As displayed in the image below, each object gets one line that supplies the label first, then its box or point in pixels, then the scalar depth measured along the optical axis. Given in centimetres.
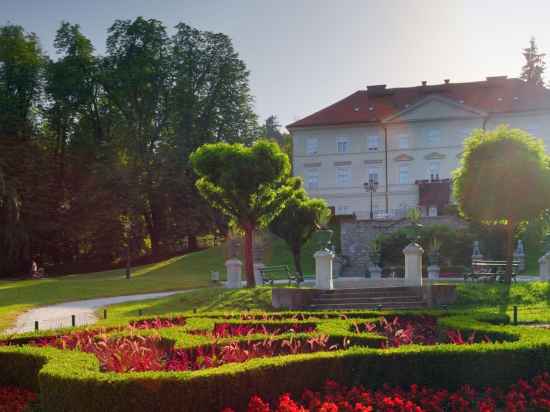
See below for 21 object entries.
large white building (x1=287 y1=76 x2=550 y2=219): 5262
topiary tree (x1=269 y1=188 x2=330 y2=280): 3042
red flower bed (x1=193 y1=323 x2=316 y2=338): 1100
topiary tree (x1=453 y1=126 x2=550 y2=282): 2300
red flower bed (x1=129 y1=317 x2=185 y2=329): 1223
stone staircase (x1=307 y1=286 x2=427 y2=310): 2002
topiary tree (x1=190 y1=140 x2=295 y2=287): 2461
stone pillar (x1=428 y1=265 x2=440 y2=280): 3085
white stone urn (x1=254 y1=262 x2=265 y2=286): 3233
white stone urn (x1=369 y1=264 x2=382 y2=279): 3403
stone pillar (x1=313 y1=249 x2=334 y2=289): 2219
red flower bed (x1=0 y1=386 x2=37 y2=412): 814
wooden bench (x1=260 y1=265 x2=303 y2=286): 2732
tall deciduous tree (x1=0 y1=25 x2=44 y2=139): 4712
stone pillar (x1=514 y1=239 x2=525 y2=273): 3588
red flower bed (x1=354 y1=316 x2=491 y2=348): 1032
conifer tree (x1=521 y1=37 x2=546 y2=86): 6931
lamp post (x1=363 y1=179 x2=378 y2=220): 4670
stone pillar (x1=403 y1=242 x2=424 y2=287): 2208
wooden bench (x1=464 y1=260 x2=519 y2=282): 2439
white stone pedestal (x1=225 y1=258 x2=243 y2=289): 2578
